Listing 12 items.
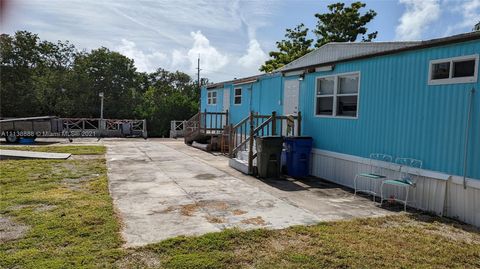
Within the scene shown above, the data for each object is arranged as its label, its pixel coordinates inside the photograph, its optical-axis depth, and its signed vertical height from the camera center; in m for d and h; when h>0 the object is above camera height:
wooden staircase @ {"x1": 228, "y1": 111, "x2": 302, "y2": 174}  9.38 -0.58
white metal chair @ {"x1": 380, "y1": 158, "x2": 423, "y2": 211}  6.21 -1.05
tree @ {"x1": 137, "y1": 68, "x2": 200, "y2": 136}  32.91 +0.32
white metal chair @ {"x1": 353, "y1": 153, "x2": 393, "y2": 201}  7.16 -1.09
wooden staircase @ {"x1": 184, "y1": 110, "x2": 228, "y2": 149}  15.76 -0.74
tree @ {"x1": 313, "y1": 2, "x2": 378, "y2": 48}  27.28 +7.55
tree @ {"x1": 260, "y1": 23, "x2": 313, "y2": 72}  29.34 +5.92
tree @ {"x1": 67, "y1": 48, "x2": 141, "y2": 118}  30.59 +2.39
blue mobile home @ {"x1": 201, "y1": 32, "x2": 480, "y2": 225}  5.59 +0.10
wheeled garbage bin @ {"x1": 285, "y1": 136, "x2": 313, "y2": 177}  9.19 -1.05
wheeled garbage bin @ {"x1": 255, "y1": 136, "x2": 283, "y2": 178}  8.88 -1.06
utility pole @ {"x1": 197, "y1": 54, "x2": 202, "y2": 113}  44.66 +4.96
